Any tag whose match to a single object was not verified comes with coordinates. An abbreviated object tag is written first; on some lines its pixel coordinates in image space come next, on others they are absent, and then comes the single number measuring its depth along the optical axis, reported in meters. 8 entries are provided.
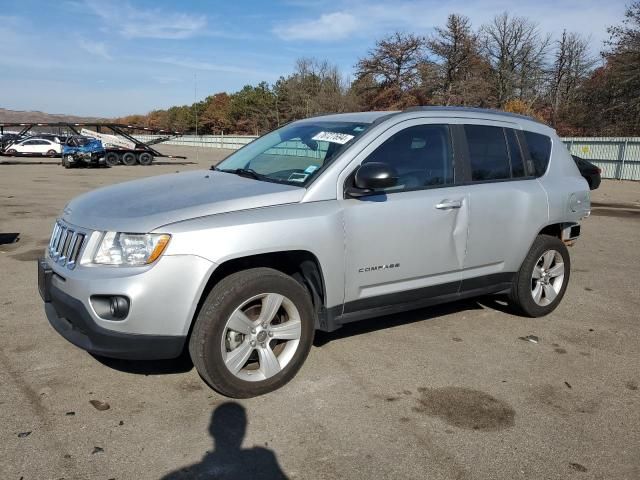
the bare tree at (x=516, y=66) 48.44
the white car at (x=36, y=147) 32.94
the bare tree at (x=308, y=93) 52.97
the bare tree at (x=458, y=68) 38.34
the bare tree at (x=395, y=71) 39.72
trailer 29.55
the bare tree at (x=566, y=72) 48.82
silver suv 3.15
